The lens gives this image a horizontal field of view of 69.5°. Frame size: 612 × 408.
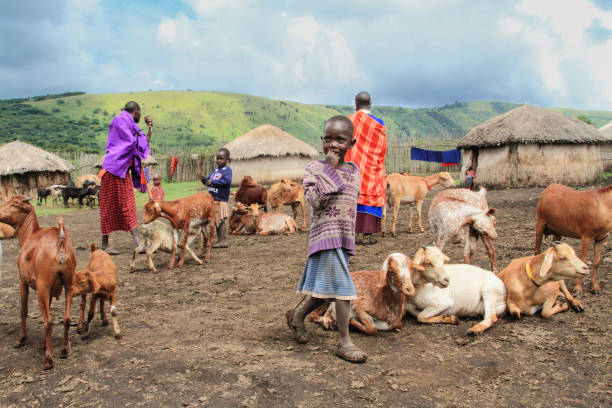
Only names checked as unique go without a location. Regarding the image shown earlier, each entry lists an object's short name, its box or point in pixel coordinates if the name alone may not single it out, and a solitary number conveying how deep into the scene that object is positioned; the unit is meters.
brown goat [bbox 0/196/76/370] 3.37
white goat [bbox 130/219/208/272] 6.75
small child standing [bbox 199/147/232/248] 8.20
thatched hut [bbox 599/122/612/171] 24.86
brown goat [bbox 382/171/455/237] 9.89
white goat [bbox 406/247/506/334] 4.21
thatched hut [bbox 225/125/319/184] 27.92
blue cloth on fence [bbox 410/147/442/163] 26.03
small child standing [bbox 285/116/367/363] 3.40
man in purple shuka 7.44
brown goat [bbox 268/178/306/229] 10.84
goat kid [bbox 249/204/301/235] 10.27
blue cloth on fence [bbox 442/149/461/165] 25.75
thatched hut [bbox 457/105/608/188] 19.69
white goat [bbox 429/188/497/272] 5.09
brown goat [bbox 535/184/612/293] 4.85
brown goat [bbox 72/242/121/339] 3.71
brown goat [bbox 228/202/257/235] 10.47
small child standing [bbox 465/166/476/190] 20.23
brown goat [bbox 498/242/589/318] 3.85
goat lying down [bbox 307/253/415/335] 3.93
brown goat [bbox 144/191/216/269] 6.37
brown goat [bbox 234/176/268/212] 10.62
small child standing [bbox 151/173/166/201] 9.77
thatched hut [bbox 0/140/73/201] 20.89
